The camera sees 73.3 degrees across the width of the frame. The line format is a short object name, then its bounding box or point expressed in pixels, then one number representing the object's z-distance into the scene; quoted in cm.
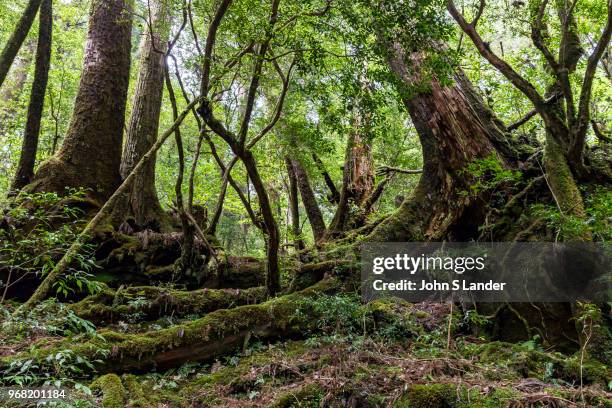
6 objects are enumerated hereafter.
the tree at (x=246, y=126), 452
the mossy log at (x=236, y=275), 750
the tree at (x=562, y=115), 523
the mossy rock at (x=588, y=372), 364
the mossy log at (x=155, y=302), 561
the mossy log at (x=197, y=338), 430
